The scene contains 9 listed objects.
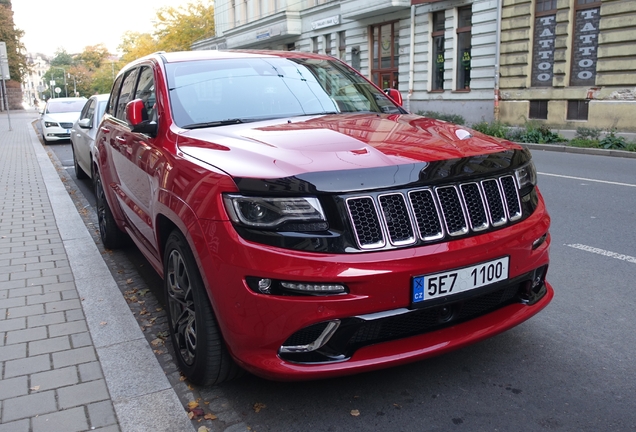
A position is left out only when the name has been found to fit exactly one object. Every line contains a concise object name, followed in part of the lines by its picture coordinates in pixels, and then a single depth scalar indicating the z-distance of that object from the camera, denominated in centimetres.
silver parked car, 927
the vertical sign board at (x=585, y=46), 1853
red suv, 261
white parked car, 1923
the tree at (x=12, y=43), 6781
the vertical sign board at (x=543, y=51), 1978
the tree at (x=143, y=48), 5736
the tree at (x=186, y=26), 5191
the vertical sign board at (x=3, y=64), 2395
